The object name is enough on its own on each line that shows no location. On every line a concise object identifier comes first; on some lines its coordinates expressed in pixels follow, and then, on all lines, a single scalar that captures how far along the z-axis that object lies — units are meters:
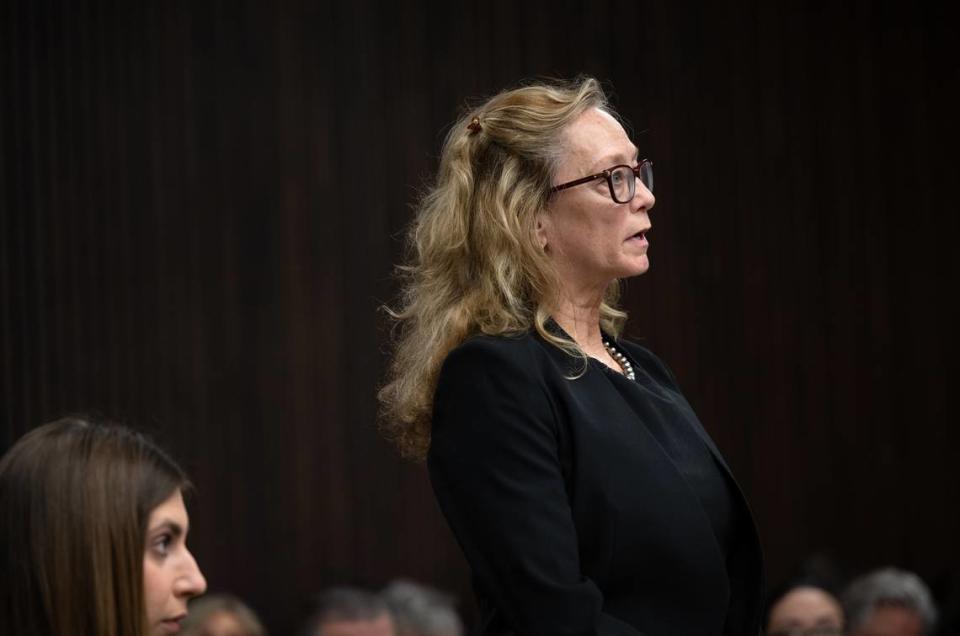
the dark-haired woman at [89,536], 6.55
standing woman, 6.71
